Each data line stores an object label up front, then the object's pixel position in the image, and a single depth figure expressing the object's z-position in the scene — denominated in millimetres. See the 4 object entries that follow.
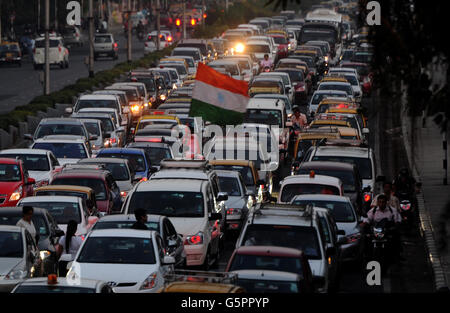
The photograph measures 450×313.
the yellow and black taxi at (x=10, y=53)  83125
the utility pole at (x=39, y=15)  98425
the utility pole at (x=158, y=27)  85375
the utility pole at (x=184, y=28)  93875
